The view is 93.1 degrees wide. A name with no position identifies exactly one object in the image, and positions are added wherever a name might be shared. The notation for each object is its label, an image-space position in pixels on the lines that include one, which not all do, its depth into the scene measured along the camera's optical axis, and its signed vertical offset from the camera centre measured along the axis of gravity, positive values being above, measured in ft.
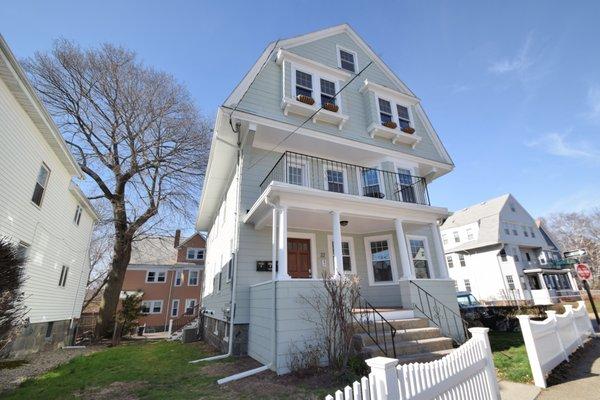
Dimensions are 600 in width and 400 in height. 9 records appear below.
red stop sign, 34.01 +1.47
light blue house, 25.16 +11.79
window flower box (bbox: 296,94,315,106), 33.76 +22.18
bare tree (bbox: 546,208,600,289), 126.82 +23.36
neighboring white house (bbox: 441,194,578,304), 91.56 +10.42
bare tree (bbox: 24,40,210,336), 52.34 +33.64
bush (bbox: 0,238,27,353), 16.76 +1.01
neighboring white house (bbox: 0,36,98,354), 28.19 +11.78
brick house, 97.14 +4.43
